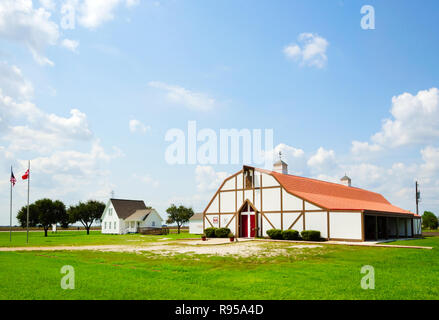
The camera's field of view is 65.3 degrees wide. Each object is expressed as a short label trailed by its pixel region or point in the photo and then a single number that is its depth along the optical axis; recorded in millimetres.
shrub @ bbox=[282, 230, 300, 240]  31706
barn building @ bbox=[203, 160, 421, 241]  30047
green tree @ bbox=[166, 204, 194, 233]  70062
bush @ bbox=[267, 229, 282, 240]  32750
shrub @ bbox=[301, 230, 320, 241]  30031
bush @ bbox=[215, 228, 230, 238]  38247
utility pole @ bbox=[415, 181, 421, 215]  62391
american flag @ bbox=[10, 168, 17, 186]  33719
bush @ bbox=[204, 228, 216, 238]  39122
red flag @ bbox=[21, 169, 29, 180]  30328
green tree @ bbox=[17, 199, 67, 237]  55406
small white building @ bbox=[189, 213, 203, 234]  59000
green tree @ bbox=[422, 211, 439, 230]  79450
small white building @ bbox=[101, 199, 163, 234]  61062
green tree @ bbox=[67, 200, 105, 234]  68812
